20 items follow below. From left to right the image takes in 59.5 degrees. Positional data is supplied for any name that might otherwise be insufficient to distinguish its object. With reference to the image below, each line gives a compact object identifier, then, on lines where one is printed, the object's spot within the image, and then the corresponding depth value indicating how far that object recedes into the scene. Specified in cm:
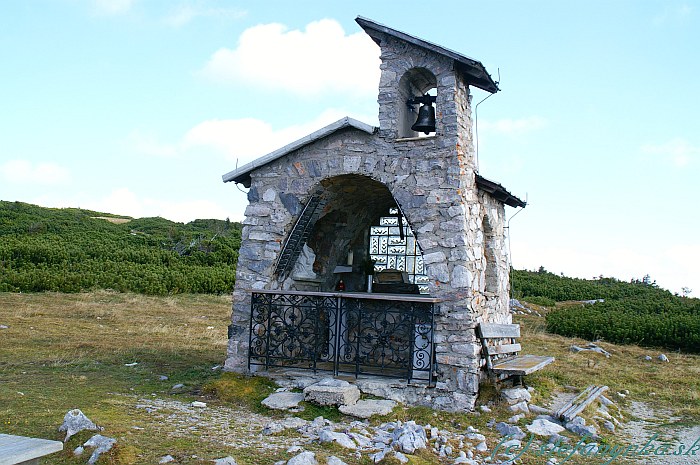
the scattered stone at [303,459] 509
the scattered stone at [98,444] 511
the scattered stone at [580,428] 688
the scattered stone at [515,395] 784
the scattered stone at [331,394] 728
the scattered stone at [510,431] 666
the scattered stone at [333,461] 518
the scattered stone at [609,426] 735
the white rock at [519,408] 759
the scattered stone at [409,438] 571
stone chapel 779
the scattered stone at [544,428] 682
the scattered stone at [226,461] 508
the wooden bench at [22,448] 379
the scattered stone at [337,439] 580
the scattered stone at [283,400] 732
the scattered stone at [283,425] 636
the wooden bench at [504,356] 790
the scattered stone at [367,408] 707
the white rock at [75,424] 560
